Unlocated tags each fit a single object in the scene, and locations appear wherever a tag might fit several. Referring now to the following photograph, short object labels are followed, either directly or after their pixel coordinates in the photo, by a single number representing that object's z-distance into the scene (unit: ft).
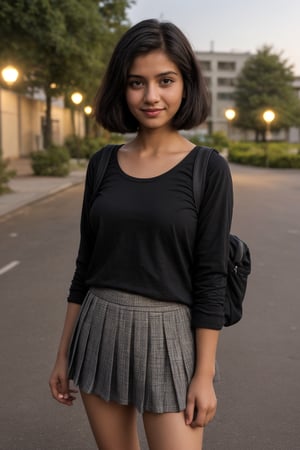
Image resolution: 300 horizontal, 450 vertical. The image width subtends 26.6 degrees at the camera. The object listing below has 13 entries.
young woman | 5.99
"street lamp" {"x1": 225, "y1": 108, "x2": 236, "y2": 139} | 140.97
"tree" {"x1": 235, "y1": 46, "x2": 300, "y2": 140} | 246.06
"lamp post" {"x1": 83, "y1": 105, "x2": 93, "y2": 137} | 133.36
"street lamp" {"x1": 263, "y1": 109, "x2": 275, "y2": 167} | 112.27
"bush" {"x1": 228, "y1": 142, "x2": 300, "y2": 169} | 114.21
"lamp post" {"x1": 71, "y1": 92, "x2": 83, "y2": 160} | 91.80
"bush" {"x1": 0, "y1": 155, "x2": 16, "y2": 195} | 57.47
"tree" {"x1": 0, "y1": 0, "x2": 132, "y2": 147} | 51.01
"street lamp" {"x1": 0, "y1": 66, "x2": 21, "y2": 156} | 55.93
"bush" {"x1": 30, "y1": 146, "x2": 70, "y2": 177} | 83.56
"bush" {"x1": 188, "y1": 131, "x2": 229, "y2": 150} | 175.90
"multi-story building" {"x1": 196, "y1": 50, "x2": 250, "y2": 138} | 326.44
